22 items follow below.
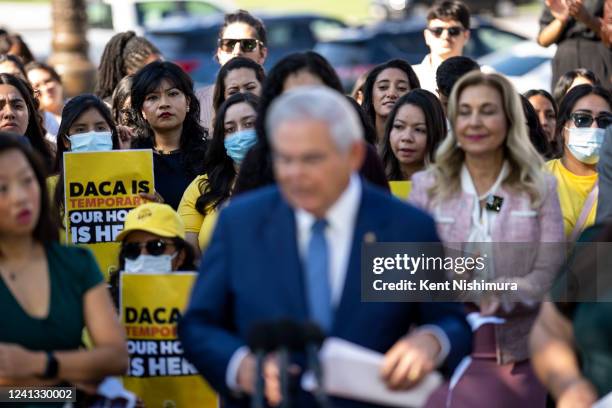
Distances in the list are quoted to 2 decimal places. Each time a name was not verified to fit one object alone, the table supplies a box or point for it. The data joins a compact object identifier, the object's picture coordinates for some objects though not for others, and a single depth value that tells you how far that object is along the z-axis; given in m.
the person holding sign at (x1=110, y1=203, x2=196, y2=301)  13.67
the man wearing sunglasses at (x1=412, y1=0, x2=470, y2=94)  21.57
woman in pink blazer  12.16
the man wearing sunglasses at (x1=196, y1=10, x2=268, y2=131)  21.52
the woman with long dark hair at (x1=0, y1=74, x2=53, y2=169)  17.54
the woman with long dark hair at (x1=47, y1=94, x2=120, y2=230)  17.04
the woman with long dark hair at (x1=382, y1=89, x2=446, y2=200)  16.18
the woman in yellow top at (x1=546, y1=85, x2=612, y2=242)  15.47
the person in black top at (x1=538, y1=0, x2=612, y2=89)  22.99
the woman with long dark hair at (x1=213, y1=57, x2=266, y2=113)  18.76
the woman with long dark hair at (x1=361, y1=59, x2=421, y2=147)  19.08
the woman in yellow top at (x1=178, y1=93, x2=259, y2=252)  15.66
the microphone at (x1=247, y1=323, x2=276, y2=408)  8.39
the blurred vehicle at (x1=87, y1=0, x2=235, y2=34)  50.17
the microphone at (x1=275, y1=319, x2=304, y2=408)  8.35
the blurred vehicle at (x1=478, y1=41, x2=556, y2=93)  30.83
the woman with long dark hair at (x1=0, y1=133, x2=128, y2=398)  10.33
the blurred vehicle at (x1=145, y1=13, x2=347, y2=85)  44.20
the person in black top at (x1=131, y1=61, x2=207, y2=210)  17.56
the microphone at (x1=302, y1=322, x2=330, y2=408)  8.31
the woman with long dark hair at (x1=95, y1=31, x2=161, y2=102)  22.62
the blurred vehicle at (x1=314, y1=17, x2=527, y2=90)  42.35
